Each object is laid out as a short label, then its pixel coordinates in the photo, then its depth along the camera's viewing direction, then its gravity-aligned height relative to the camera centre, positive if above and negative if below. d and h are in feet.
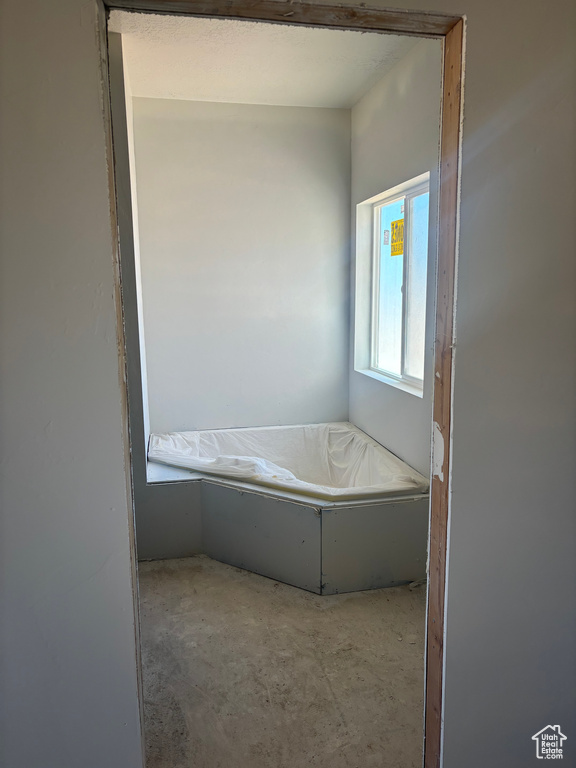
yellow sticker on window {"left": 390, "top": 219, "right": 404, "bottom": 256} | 11.30 +1.13
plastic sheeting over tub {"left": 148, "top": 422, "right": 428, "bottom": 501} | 10.01 -3.37
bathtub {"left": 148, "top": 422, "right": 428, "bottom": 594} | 9.14 -3.88
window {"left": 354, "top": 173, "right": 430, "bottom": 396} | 10.58 +0.18
